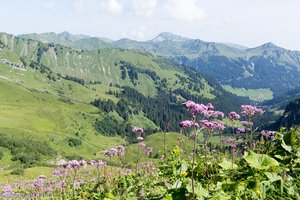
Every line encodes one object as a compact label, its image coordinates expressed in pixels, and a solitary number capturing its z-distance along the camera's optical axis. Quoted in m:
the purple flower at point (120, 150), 12.77
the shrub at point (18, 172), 74.25
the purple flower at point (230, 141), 9.40
